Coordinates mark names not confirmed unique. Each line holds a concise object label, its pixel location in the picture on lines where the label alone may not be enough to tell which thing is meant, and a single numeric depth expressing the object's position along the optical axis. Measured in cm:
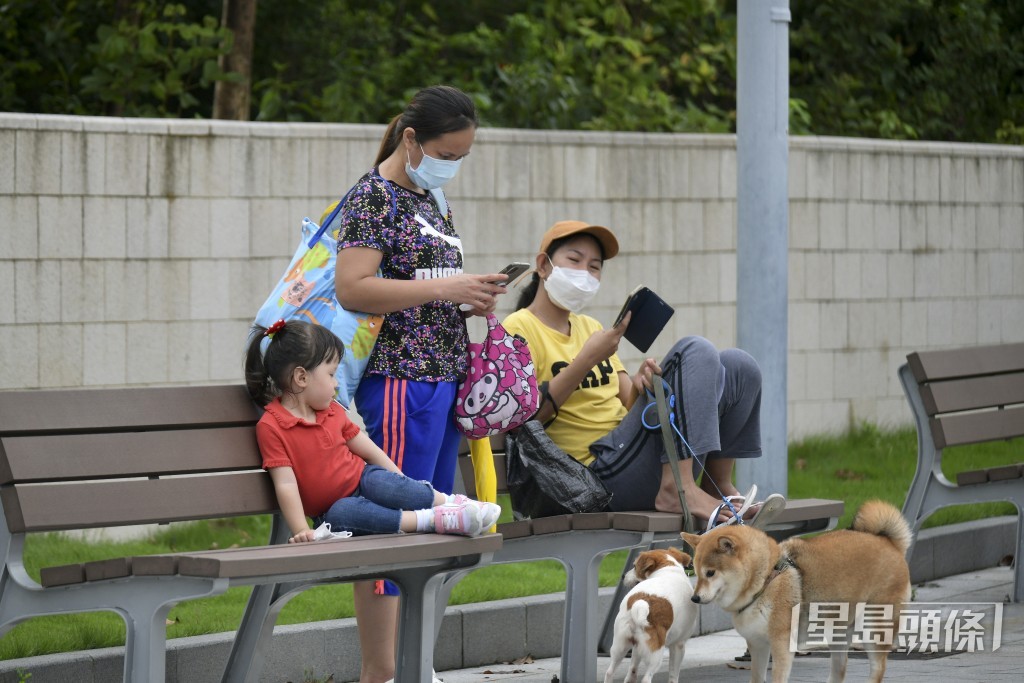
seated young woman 1018
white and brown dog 923
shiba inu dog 900
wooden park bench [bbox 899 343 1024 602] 1313
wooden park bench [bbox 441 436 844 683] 989
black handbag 1037
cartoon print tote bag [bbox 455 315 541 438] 946
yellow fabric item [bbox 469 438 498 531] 980
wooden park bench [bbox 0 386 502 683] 766
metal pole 1305
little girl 871
